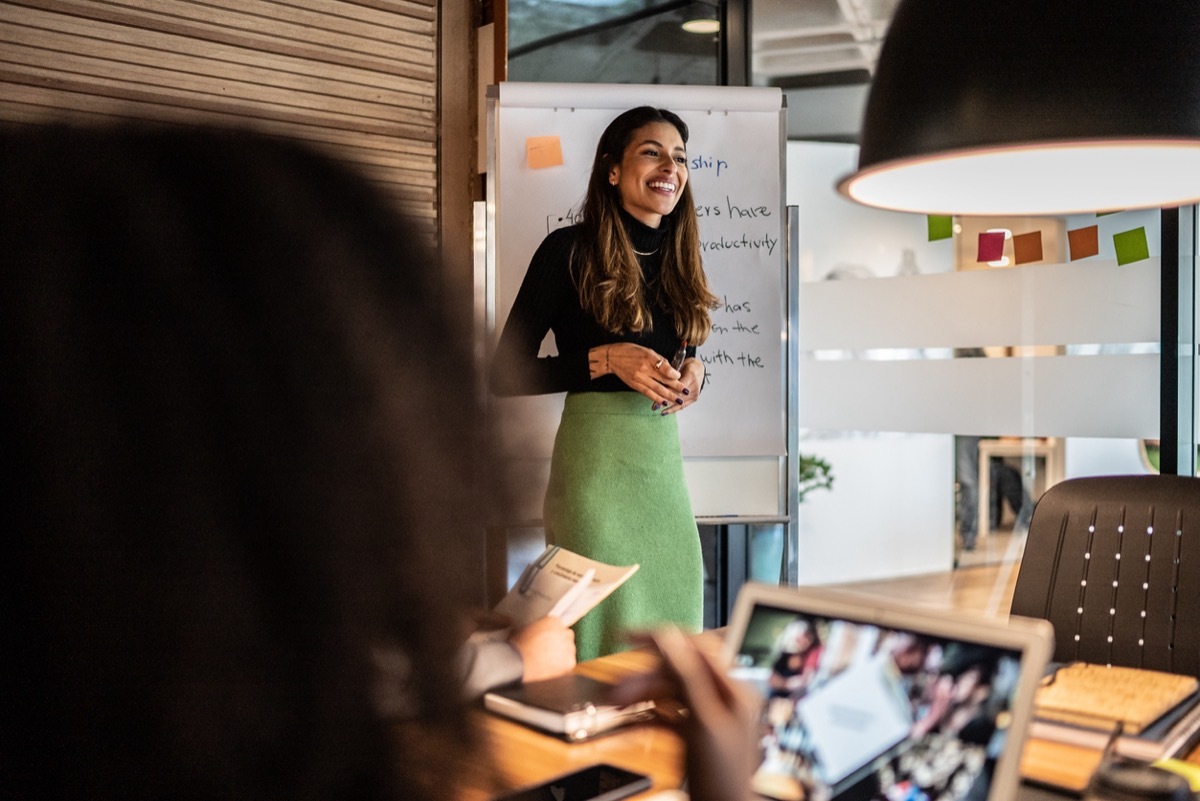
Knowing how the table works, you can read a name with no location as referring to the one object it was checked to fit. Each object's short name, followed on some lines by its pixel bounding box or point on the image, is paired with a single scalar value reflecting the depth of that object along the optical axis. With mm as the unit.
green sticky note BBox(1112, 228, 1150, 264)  3410
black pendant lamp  1065
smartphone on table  1087
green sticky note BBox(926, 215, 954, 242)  3971
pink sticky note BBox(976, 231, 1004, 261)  3810
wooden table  1184
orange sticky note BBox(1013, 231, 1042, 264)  3670
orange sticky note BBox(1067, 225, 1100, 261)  3521
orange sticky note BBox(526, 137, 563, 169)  3293
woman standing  2686
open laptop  904
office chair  1912
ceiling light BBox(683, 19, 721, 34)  4113
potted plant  5039
